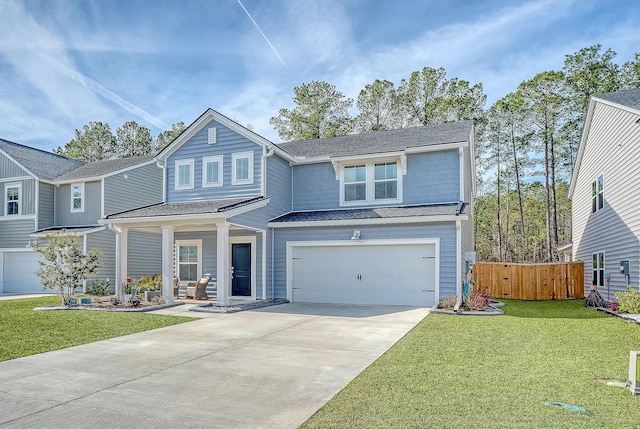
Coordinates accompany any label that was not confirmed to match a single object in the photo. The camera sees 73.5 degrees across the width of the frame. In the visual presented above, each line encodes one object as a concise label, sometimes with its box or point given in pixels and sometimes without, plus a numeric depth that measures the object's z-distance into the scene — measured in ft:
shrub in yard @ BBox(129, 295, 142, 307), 43.43
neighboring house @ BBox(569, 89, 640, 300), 40.86
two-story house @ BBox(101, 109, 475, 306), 43.45
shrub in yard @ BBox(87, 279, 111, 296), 60.08
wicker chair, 50.98
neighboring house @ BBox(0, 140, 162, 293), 65.92
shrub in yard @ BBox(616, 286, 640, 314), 35.75
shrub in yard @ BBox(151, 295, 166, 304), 45.39
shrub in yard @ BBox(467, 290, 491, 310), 38.99
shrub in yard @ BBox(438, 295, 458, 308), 40.03
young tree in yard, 45.42
